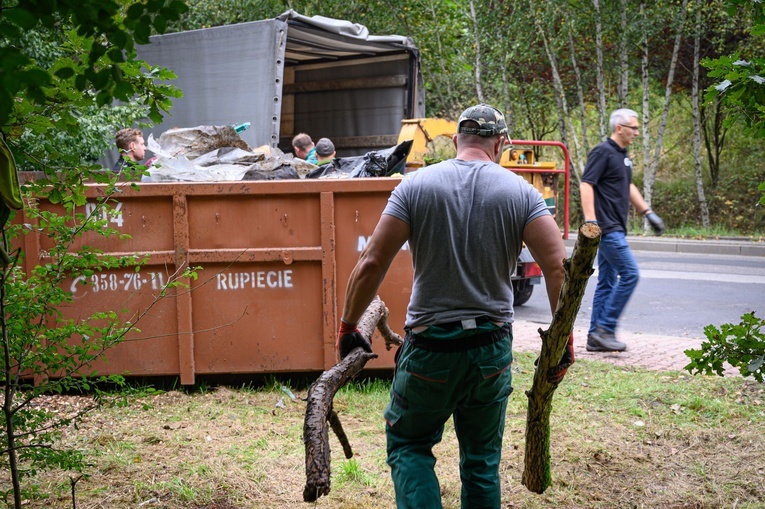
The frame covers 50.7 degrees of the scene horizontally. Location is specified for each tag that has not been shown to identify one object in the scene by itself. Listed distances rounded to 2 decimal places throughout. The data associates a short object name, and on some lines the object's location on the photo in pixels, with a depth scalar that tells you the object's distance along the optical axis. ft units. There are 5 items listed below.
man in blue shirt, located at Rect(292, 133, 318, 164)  31.07
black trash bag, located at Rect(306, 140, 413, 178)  21.01
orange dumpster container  18.72
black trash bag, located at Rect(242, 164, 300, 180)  20.44
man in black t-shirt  22.24
